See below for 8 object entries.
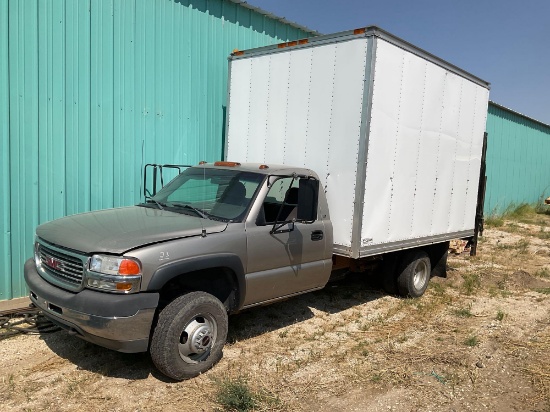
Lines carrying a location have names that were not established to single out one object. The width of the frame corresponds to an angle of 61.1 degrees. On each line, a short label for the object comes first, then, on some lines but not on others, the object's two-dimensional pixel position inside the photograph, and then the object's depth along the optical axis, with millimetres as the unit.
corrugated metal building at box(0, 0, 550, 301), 5879
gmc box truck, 3871
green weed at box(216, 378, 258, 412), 3646
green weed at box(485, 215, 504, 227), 16292
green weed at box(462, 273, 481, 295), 7637
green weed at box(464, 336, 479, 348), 5262
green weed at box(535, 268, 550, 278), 8855
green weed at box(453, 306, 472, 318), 6359
